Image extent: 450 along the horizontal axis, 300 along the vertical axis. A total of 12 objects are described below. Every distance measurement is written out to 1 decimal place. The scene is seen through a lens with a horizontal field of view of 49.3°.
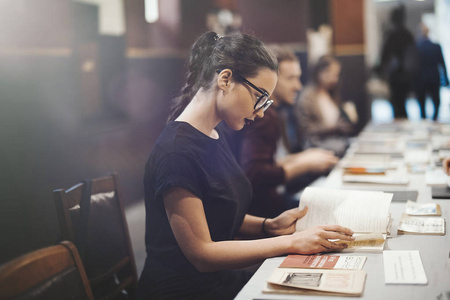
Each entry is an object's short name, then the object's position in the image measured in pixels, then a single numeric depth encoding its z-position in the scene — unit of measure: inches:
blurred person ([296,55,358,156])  160.1
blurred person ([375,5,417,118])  277.0
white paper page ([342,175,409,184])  85.7
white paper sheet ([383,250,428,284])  44.4
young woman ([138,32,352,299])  53.5
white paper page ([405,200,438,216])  65.2
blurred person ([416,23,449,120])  269.6
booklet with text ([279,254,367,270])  48.5
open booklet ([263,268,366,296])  42.6
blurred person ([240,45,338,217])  94.7
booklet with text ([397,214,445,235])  58.2
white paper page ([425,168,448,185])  82.5
